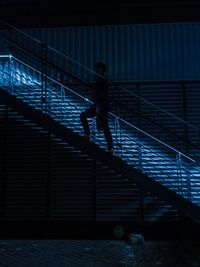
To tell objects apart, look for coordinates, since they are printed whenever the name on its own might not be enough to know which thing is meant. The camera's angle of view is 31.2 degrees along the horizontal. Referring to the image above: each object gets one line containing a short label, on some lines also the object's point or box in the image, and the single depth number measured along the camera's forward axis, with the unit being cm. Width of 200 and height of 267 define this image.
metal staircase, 963
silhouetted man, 749
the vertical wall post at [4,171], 997
